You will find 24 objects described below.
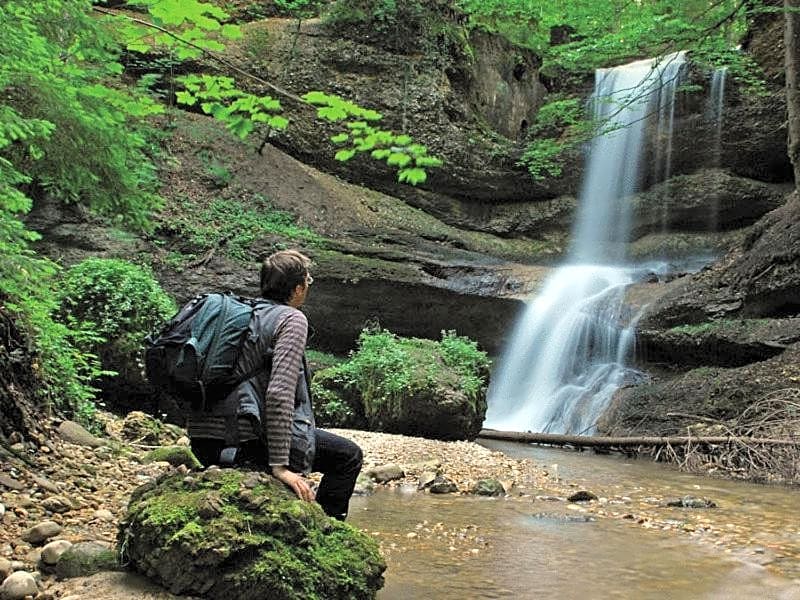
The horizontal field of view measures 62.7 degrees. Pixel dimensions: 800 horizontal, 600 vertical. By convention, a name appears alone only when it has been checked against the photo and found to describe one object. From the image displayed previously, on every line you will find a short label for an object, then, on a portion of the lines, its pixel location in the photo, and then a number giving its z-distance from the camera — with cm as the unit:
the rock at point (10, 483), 368
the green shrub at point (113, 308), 759
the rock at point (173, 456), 539
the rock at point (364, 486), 564
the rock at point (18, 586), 250
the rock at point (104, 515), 364
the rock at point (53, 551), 285
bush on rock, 923
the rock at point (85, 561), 273
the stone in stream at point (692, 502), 553
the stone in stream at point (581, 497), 568
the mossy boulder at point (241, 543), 245
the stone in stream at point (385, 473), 619
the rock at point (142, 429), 633
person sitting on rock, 271
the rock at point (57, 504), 362
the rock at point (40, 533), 313
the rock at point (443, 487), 584
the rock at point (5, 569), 267
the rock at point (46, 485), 384
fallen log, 777
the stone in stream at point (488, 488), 582
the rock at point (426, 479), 605
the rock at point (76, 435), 495
